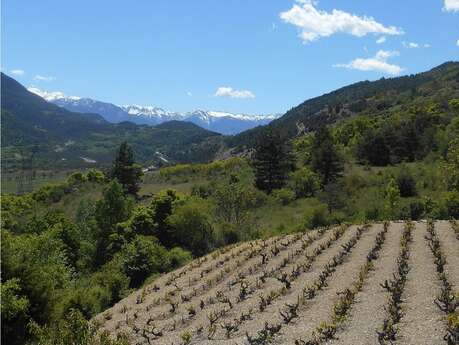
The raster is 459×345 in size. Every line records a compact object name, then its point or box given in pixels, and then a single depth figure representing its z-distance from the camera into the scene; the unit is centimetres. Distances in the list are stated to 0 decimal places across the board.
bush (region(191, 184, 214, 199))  6500
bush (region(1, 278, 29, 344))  1689
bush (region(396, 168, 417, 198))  5591
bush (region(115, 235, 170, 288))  3672
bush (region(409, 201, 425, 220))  4456
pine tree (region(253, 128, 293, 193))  7294
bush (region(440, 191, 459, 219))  3896
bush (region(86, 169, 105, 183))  10036
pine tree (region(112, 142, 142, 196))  7662
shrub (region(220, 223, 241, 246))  4584
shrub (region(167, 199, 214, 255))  4491
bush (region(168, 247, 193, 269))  3916
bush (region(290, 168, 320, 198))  6494
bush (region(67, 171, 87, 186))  9971
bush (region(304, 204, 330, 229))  4429
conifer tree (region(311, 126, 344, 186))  7006
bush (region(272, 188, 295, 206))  6341
